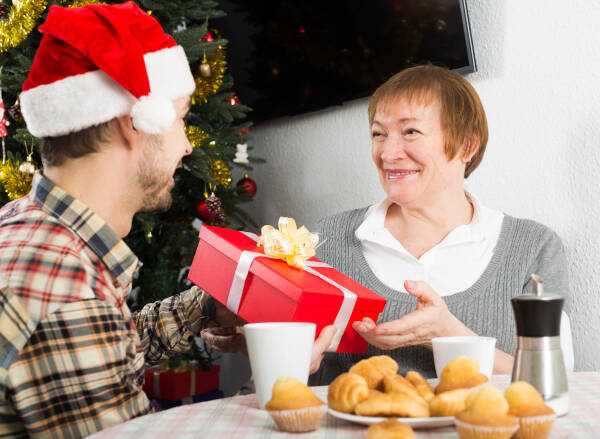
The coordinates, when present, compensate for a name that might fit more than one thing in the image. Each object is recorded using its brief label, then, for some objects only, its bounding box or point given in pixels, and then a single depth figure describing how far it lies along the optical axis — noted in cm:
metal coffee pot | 70
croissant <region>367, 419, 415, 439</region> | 58
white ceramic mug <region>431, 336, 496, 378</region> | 82
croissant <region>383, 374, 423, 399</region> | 68
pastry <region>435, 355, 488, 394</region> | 71
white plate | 65
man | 80
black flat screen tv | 172
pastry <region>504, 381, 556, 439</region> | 60
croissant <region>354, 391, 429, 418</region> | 66
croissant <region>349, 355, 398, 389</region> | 74
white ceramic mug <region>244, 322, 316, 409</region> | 77
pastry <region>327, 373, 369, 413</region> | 69
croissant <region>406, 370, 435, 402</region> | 70
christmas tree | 182
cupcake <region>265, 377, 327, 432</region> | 67
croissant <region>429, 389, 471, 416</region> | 66
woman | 136
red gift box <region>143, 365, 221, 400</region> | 215
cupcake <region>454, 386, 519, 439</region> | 58
